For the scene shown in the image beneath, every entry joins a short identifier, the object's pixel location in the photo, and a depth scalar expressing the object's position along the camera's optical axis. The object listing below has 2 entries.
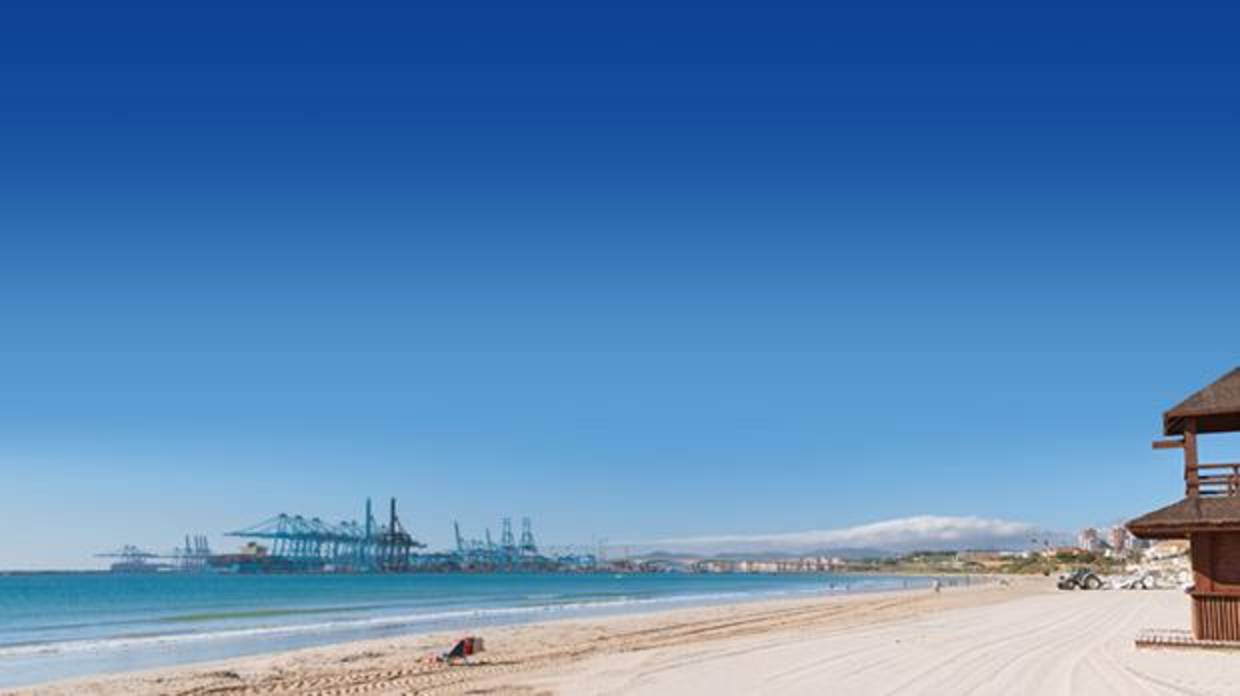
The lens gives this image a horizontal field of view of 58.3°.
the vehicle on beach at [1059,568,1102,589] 61.54
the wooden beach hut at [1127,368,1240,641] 18.06
